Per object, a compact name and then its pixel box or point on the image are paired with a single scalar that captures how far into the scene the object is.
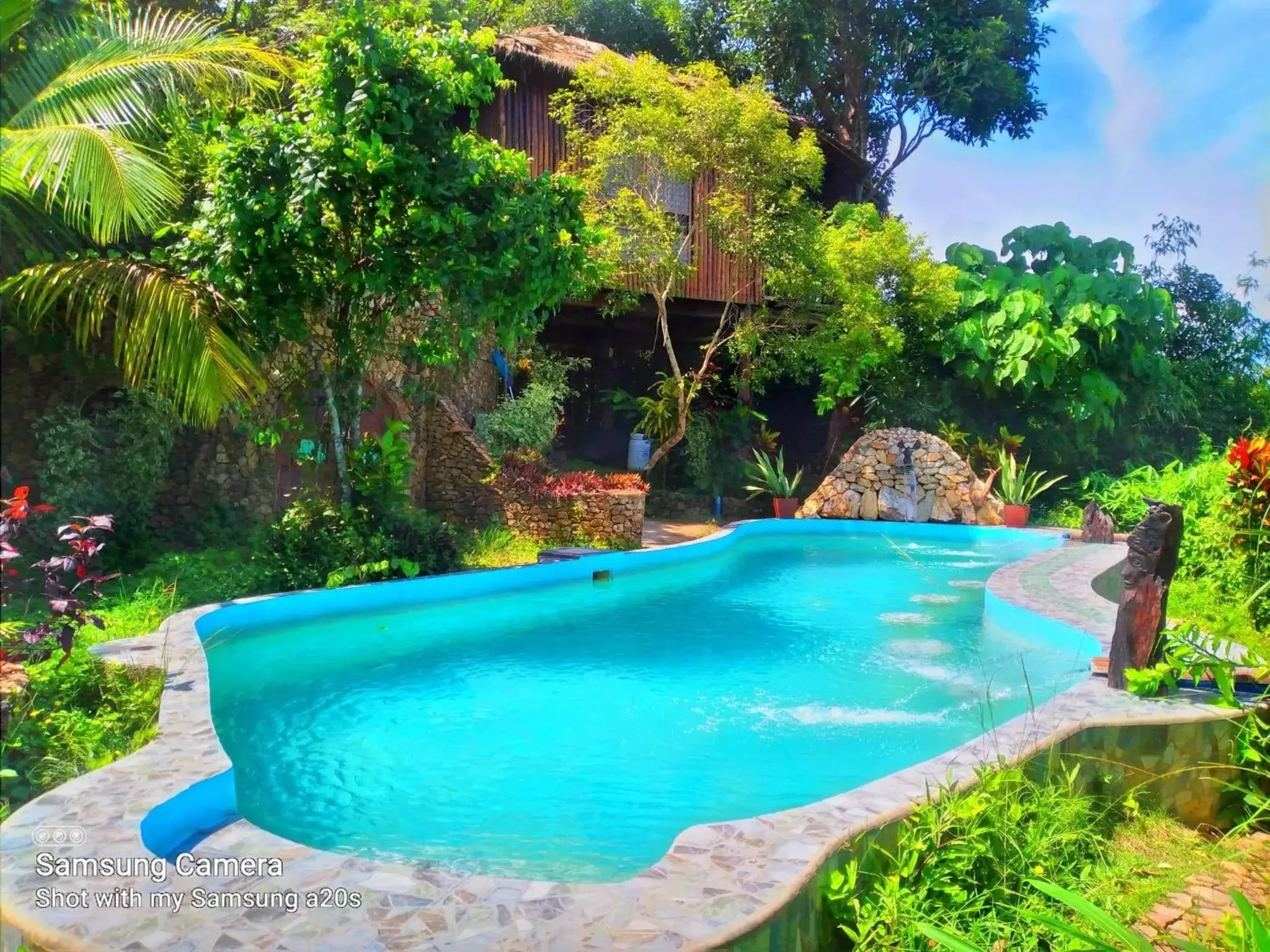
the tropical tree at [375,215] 7.14
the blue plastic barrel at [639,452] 14.52
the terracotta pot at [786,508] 14.66
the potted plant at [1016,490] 14.00
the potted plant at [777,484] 14.68
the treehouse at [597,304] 13.38
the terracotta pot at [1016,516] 13.96
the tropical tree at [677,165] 12.23
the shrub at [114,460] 7.73
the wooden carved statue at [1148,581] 4.79
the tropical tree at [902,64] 18.66
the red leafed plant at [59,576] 4.30
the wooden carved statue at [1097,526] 11.92
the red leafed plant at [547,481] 10.97
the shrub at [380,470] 8.65
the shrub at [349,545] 8.01
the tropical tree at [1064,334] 14.98
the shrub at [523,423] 12.20
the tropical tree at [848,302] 13.38
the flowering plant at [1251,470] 6.27
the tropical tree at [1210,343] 16.89
